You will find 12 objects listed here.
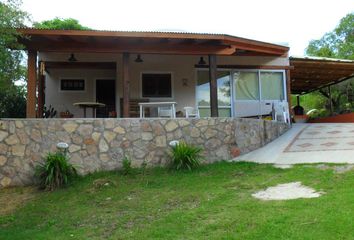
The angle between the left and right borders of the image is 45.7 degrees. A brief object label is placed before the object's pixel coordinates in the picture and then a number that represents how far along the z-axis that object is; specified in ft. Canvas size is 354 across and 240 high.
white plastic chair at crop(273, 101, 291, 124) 46.57
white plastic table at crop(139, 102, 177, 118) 34.99
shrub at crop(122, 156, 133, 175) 29.91
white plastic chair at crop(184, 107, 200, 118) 37.55
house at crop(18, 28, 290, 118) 43.52
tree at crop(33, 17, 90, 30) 79.71
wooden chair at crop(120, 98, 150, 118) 43.06
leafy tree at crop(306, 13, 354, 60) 90.46
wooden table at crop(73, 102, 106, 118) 36.70
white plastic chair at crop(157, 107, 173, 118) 39.00
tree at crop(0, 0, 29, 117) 24.16
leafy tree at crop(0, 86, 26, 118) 45.37
